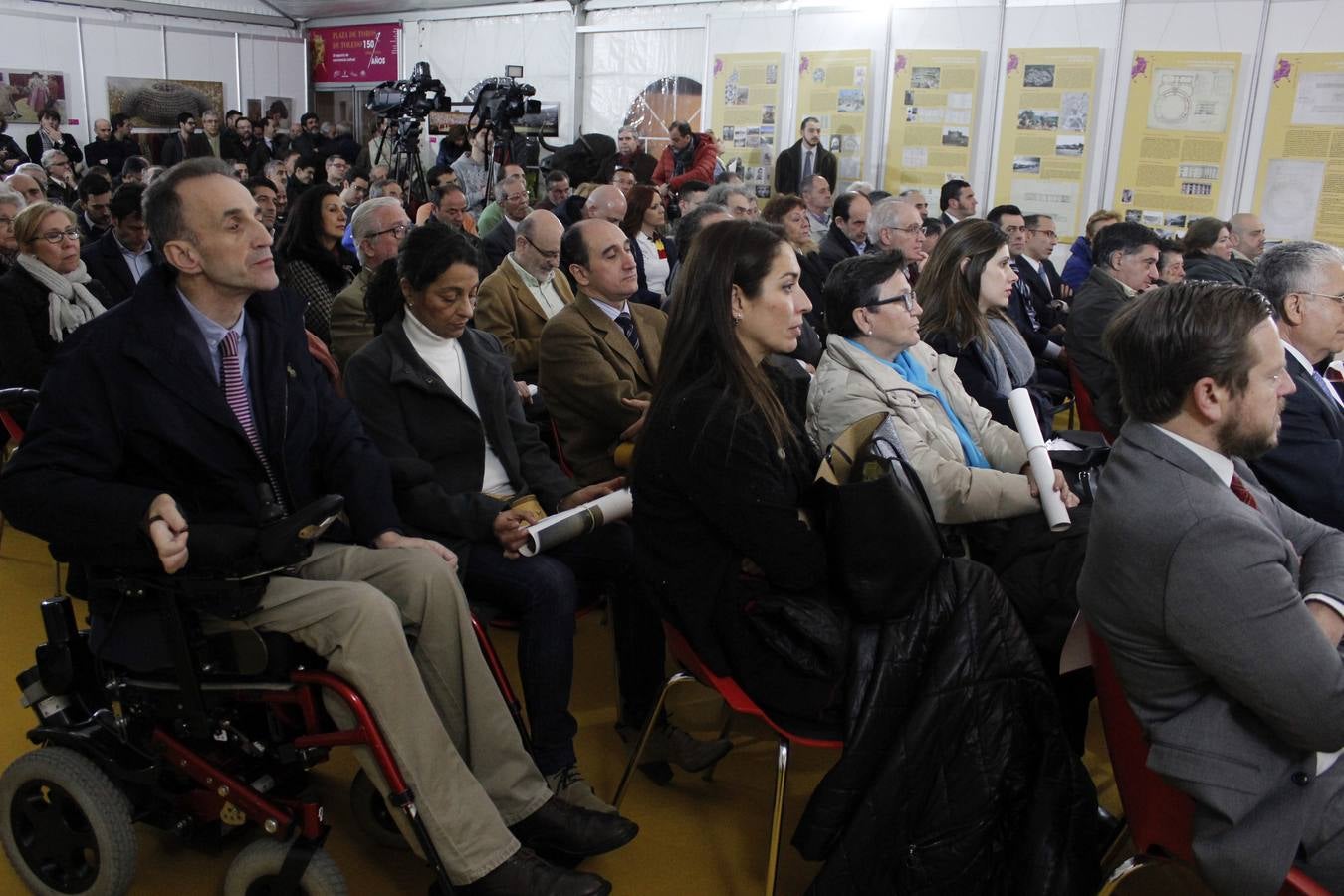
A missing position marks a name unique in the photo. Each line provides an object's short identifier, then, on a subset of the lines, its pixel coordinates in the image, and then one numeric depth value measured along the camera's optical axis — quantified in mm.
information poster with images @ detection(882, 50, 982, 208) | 8773
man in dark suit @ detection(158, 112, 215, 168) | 11992
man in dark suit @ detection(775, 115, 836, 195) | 9148
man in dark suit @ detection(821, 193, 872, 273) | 5617
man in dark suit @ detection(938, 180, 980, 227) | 7402
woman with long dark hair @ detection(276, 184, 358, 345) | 4039
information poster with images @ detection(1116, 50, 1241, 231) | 7633
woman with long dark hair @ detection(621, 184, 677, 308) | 5457
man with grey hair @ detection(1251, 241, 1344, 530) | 2512
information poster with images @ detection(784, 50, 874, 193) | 9359
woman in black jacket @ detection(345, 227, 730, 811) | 2236
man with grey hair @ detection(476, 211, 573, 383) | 3900
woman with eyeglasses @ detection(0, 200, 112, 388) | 3338
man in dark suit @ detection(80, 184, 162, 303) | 4168
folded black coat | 1774
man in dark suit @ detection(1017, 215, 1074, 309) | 6281
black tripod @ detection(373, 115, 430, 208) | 8758
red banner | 13953
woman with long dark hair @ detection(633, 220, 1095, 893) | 1783
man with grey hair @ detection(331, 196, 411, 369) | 3484
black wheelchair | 1730
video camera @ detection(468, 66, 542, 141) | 8477
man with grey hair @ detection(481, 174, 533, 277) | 5402
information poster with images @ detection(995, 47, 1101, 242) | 8195
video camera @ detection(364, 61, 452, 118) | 9047
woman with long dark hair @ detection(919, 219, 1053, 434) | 3240
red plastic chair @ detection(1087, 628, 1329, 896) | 1522
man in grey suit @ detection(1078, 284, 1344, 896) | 1394
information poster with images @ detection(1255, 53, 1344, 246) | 7215
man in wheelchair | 1736
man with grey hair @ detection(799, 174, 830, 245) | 7438
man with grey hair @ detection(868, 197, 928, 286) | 4969
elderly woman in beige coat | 2438
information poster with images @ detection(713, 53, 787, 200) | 9953
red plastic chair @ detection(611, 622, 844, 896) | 1856
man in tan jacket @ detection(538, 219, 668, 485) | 2922
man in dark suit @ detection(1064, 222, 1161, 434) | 3738
